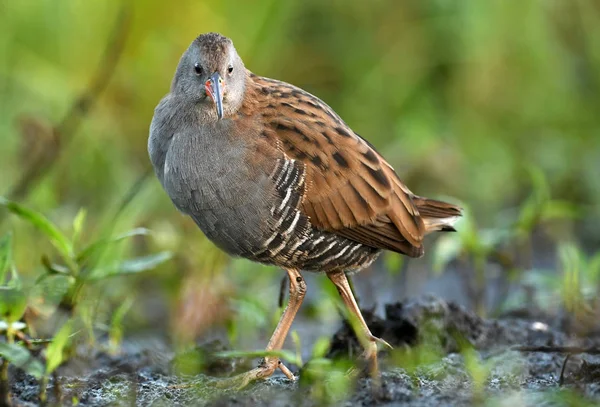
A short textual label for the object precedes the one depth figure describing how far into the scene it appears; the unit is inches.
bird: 327.0
